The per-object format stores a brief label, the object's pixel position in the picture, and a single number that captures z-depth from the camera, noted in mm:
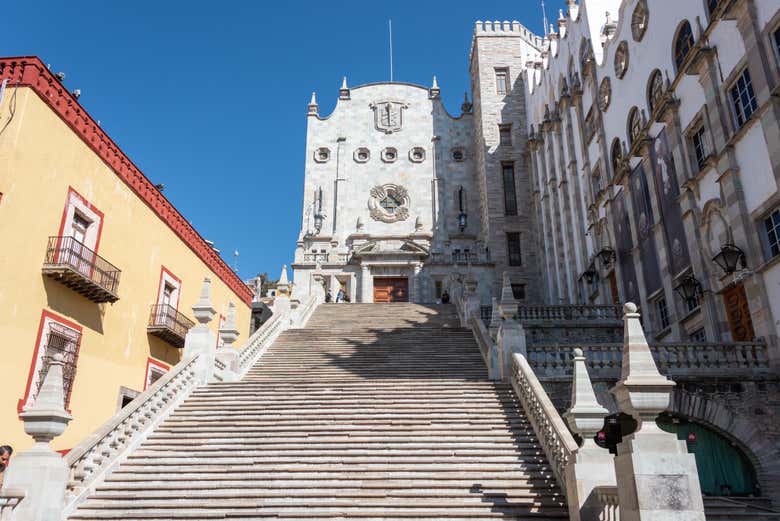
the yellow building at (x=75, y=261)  12664
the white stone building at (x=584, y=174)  14906
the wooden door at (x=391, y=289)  33125
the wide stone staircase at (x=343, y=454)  8602
